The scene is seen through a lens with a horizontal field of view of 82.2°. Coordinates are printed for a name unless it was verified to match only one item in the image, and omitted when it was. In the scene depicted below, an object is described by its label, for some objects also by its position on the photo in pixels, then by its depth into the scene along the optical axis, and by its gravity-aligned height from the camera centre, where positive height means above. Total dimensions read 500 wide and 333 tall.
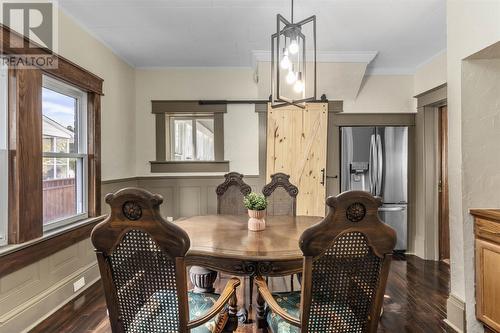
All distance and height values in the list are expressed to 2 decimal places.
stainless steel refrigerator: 3.99 -0.02
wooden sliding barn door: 4.17 +0.26
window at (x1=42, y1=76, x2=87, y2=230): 2.58 +0.13
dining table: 1.61 -0.50
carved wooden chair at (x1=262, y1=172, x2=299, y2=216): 2.97 -0.31
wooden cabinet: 1.97 -0.73
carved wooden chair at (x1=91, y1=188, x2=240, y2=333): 1.17 -0.43
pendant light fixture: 2.01 +0.82
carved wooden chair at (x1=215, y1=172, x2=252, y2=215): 3.07 -0.32
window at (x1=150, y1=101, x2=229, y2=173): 4.30 +0.44
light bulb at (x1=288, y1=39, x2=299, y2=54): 2.01 +0.84
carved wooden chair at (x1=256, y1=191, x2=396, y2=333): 1.15 -0.44
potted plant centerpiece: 2.18 -0.34
